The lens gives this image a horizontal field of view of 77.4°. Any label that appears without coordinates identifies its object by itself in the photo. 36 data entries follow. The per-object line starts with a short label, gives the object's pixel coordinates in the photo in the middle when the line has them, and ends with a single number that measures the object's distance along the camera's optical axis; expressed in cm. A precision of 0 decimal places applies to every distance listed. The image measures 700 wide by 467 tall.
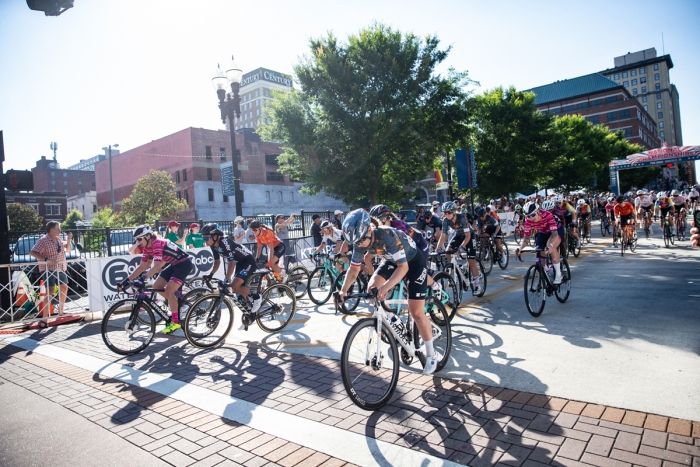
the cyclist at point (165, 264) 729
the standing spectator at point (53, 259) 979
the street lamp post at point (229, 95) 1451
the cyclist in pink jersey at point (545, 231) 773
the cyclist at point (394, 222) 634
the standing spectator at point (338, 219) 1526
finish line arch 4772
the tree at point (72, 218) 6248
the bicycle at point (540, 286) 728
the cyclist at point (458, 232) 902
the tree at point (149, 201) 4431
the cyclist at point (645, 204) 1859
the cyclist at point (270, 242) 917
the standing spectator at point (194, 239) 1262
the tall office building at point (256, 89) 11631
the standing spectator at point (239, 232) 1401
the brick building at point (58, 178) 11000
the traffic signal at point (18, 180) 1002
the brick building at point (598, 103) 9006
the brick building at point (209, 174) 5816
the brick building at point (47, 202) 7388
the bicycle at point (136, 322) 692
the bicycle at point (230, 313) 684
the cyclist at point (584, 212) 1753
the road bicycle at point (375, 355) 417
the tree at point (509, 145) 3297
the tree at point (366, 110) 2005
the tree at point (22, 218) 4912
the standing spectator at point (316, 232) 1449
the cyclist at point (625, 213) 1450
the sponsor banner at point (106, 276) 1030
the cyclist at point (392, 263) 439
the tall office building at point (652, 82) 12738
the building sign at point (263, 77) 11631
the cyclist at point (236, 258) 750
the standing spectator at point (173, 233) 1277
